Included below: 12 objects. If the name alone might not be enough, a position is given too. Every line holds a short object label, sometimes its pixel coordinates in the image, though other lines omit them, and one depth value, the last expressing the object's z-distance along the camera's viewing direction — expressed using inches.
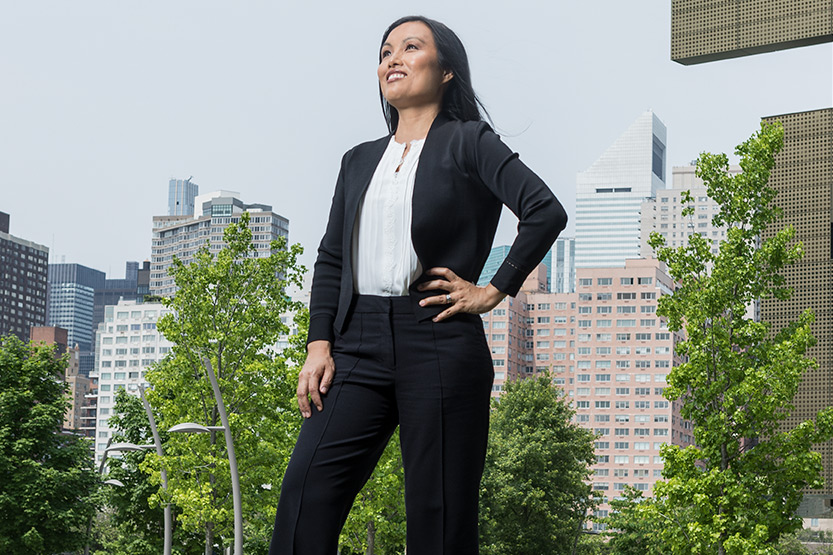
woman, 140.3
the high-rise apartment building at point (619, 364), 5979.3
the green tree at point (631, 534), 1581.0
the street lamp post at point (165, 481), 1059.9
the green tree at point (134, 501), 1354.6
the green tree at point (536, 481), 1659.7
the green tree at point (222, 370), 1021.2
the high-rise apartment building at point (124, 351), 7322.8
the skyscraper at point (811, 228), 1078.4
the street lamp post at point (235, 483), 783.7
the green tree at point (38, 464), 1190.3
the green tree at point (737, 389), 761.0
